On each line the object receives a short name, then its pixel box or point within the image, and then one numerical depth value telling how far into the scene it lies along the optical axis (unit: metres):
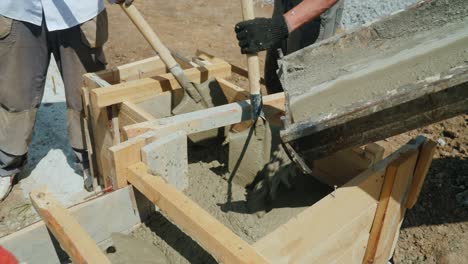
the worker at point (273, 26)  2.16
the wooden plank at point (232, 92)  2.59
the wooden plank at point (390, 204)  1.79
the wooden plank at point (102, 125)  2.61
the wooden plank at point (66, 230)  1.42
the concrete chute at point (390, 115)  1.35
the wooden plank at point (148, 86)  2.46
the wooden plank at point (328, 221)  1.48
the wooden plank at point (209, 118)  1.97
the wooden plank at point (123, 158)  1.76
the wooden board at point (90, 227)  1.64
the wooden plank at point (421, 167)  1.91
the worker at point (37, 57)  2.76
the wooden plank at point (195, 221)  1.38
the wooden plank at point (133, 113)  2.31
